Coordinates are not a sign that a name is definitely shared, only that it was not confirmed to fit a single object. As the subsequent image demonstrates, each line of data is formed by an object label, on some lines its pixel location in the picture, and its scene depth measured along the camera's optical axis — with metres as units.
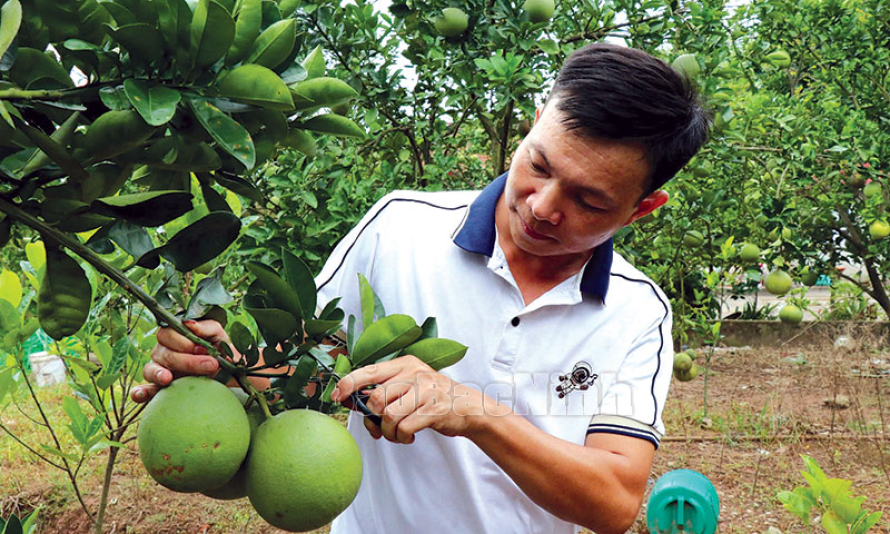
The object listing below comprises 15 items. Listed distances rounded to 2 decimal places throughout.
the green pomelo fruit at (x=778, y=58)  3.69
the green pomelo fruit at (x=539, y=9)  2.26
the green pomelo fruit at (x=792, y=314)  4.12
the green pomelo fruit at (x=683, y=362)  3.41
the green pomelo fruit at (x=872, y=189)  3.93
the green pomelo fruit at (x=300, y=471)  0.79
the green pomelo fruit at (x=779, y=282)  3.62
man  1.32
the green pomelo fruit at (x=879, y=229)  3.80
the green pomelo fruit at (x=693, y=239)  3.19
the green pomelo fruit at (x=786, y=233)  3.04
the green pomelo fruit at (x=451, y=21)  2.31
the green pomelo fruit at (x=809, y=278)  3.88
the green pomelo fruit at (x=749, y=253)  3.22
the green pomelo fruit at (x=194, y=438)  0.77
